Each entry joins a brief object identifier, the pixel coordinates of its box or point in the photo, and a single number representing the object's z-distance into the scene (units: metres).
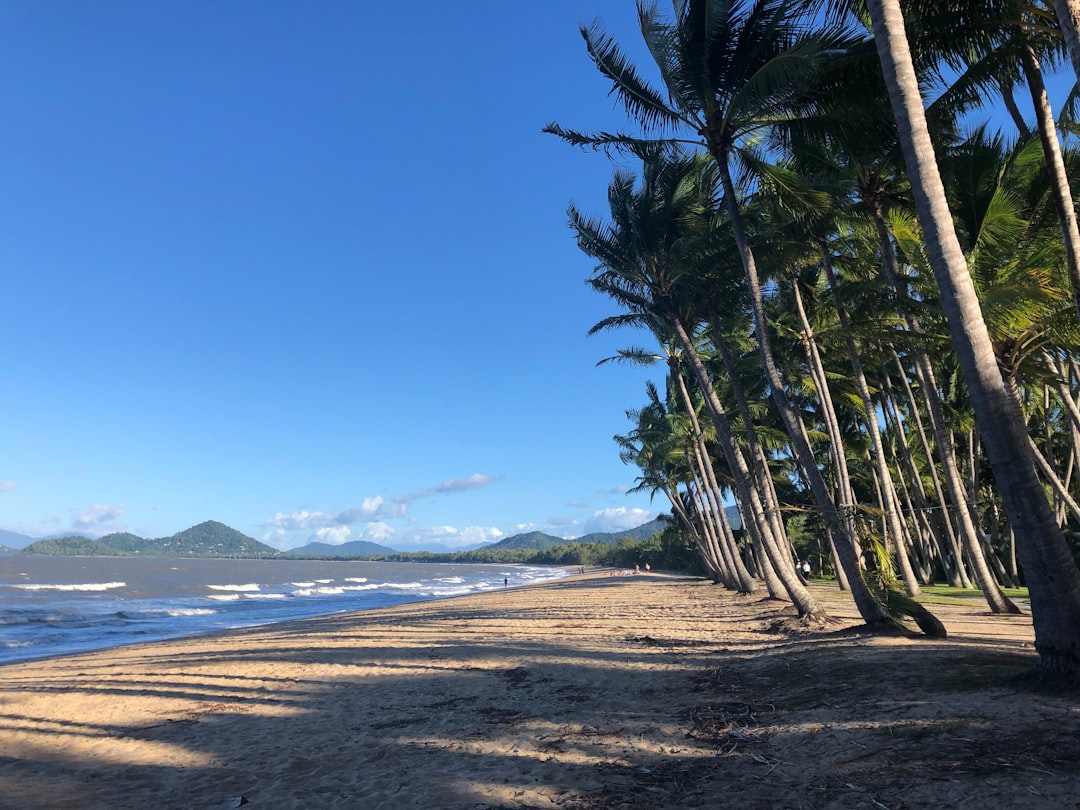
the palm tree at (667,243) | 13.10
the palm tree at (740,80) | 8.91
